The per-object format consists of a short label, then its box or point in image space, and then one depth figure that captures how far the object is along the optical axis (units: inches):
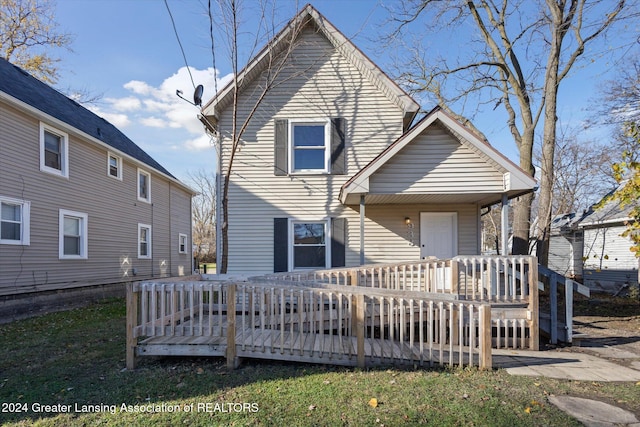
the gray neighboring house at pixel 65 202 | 342.2
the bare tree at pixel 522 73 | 406.9
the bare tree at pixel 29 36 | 681.0
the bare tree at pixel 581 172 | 657.6
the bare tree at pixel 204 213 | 1401.2
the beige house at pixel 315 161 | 361.7
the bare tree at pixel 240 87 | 357.1
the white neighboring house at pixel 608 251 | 519.5
